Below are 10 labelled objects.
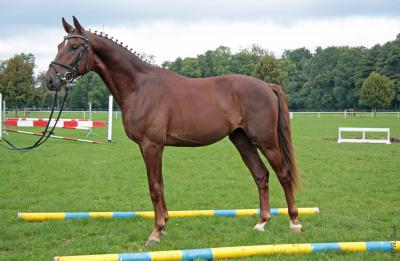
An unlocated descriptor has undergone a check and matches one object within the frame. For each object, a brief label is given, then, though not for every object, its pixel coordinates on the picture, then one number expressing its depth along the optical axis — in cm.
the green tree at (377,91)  5850
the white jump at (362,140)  1829
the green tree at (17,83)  3844
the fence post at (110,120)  1853
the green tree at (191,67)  7938
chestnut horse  543
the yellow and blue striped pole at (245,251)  434
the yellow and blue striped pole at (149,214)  642
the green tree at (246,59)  7375
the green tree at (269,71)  5125
